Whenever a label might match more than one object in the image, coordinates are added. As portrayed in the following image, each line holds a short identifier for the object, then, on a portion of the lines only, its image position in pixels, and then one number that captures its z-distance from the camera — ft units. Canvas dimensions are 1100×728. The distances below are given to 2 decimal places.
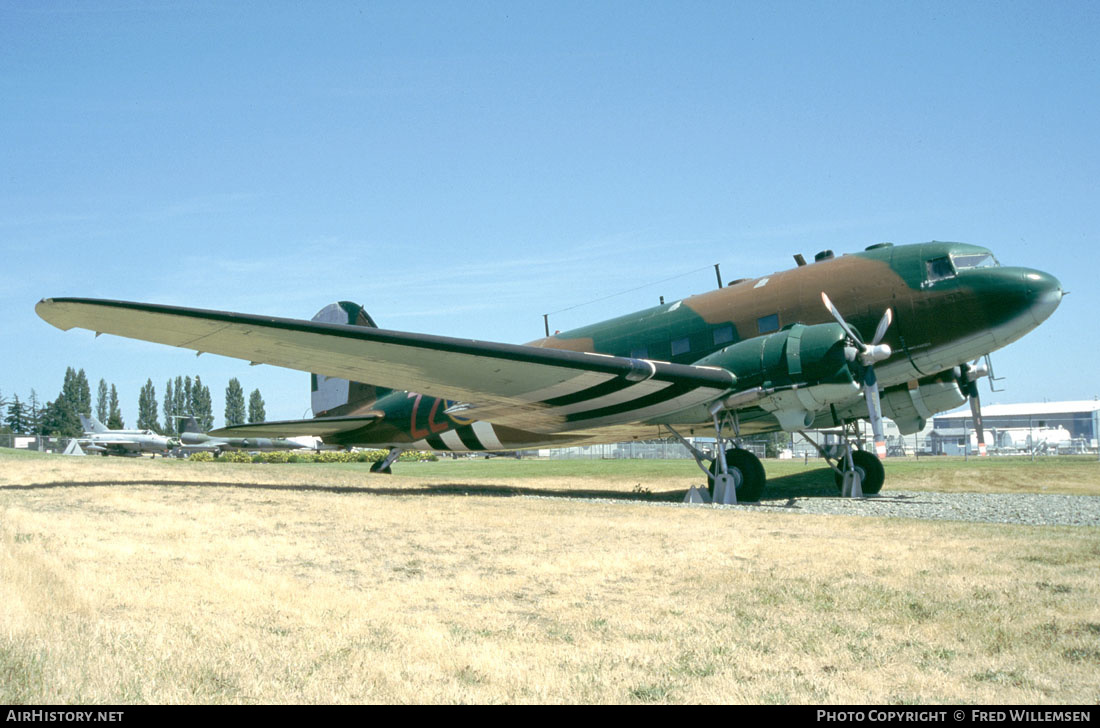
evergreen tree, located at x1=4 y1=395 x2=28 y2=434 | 415.64
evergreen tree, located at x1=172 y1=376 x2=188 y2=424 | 414.60
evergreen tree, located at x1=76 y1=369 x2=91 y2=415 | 400.88
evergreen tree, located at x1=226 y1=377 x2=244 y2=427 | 418.92
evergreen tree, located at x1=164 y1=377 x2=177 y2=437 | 402.93
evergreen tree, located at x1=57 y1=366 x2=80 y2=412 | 398.01
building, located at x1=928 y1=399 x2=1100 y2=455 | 268.45
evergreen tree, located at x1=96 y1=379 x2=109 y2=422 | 404.92
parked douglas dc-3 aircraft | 50.72
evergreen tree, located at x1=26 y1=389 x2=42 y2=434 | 415.64
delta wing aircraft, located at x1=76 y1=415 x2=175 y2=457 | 229.04
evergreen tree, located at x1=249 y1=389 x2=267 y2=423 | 421.18
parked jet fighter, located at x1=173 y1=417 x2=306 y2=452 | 234.52
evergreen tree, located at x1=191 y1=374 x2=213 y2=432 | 415.62
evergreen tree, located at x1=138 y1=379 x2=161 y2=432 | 407.64
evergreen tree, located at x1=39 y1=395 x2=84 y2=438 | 378.94
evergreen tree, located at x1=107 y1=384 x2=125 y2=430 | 407.75
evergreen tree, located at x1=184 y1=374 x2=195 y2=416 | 417.04
